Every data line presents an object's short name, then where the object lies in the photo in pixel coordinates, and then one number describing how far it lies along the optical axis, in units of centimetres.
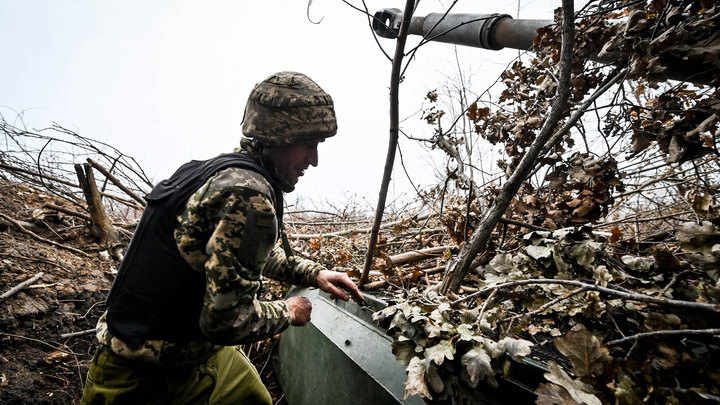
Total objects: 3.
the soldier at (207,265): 135
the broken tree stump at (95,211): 367
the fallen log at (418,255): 262
